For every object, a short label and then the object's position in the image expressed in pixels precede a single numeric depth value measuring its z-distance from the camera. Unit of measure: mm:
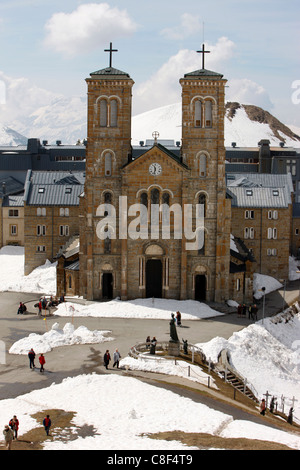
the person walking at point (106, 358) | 41812
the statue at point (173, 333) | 44375
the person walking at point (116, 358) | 42062
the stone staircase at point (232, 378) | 42094
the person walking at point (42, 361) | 40906
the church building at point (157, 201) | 61438
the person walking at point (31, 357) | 41750
